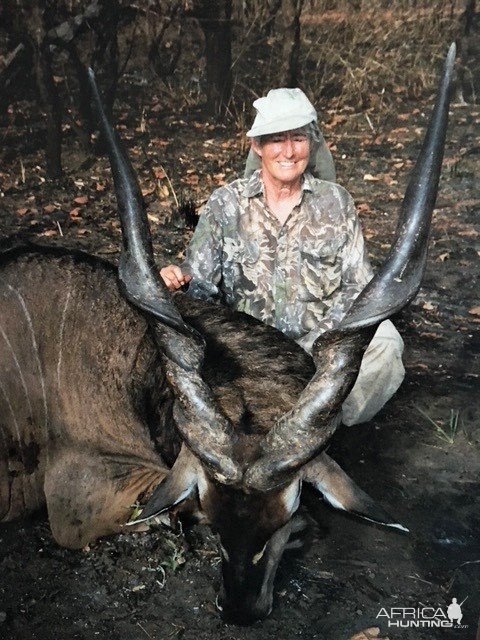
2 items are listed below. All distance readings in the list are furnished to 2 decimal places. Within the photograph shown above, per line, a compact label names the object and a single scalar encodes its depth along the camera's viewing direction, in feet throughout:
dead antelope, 9.92
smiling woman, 14.60
